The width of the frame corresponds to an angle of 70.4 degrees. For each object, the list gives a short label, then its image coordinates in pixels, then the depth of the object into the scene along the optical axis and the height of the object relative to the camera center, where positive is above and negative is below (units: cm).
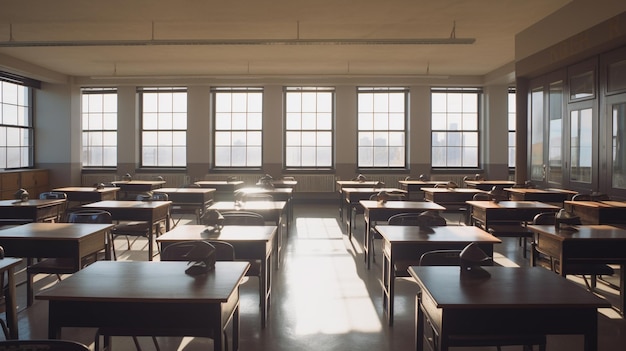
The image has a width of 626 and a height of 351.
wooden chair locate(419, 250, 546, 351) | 196 -78
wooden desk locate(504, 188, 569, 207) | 658 -39
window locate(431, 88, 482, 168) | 1201 +115
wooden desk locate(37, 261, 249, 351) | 194 -64
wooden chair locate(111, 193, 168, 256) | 535 -76
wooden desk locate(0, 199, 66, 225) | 525 -54
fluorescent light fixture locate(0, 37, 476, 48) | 670 +193
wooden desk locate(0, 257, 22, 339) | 268 -84
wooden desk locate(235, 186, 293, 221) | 741 -41
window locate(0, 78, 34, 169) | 1026 +100
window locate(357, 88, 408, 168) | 1202 +111
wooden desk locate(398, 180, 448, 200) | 932 -33
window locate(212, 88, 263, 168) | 1201 +114
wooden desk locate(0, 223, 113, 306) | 344 -60
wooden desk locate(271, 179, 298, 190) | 927 -33
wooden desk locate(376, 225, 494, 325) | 326 -54
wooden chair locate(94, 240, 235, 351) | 273 -55
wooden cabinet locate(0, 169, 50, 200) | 966 -35
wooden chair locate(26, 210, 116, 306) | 364 -83
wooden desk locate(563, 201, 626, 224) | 486 -47
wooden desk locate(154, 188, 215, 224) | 716 -51
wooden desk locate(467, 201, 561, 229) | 519 -50
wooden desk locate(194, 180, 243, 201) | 899 -35
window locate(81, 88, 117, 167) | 1213 +110
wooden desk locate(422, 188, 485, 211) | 729 -44
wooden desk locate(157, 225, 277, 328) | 328 -54
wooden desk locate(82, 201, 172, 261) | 521 -53
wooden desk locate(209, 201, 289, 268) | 511 -46
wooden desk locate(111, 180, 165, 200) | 942 -39
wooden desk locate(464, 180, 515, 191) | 935 -31
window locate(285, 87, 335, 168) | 1205 +108
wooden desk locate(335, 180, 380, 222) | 898 -33
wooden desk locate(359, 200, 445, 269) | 512 -49
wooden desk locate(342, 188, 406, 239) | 725 -45
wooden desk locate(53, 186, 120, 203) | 750 -46
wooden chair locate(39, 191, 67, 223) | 608 -45
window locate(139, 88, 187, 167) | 1205 +111
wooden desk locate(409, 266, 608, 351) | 188 -62
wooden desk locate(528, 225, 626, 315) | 337 -60
